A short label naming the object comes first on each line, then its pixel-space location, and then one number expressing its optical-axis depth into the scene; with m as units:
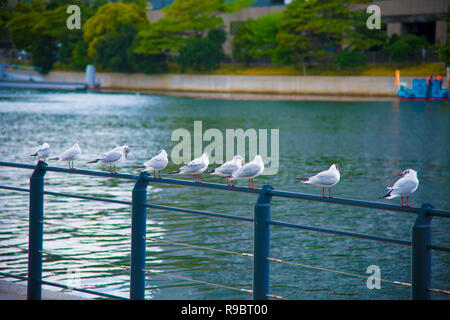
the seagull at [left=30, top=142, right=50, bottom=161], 12.44
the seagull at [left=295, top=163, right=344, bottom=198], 8.73
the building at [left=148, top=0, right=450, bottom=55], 75.25
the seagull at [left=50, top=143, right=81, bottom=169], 11.72
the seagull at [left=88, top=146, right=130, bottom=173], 11.37
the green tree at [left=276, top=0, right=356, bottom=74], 76.00
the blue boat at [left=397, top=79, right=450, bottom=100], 69.56
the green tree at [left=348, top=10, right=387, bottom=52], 74.12
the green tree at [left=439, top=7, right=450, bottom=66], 65.54
